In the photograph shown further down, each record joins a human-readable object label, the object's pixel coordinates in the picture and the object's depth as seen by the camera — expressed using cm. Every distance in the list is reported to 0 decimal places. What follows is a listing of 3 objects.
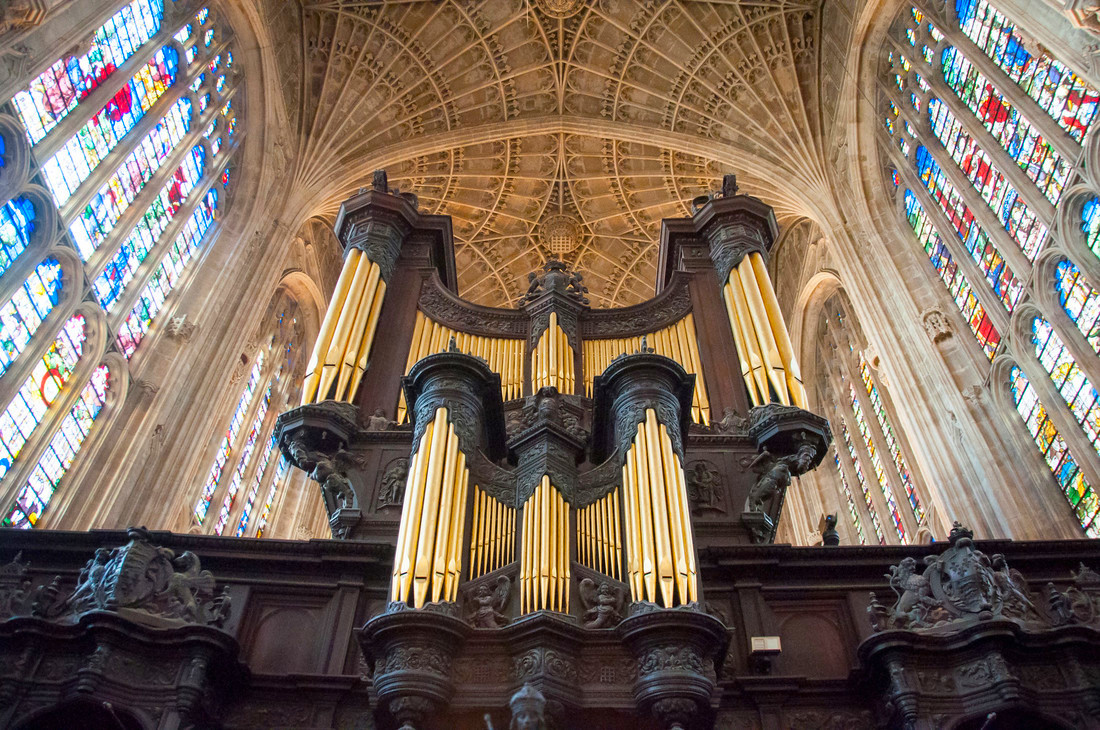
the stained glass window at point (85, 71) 1273
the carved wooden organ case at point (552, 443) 632
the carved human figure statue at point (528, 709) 570
